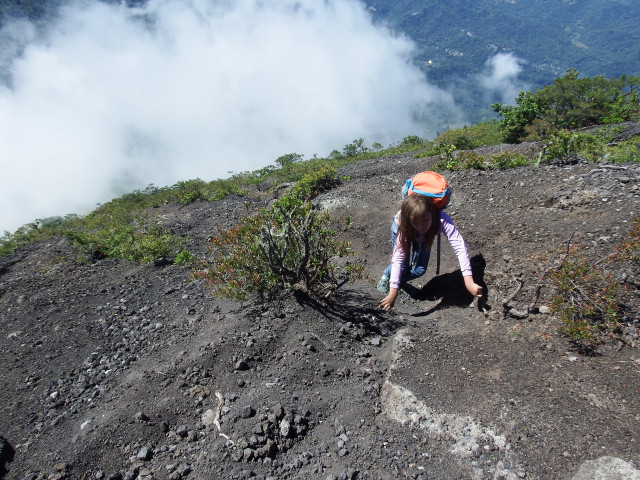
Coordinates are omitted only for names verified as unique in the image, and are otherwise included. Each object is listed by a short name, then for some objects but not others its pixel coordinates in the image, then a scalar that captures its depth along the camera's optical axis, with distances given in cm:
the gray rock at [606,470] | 209
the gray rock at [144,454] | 274
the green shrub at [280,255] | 404
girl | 335
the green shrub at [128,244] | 707
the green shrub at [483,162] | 797
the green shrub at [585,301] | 311
